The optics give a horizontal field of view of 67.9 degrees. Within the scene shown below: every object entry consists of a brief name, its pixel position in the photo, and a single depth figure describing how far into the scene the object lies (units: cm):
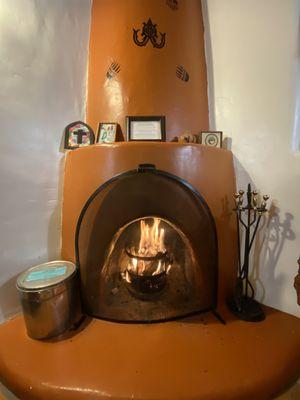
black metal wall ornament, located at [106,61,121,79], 127
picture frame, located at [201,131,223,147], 123
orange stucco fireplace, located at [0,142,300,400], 79
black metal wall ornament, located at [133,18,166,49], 125
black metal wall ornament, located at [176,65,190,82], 126
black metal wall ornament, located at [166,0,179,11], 128
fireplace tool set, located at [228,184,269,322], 110
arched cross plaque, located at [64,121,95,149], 133
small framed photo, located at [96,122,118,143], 122
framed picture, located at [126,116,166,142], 119
